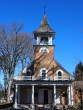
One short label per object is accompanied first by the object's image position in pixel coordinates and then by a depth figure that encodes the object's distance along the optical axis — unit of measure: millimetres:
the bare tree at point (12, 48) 36312
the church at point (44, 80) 28922
